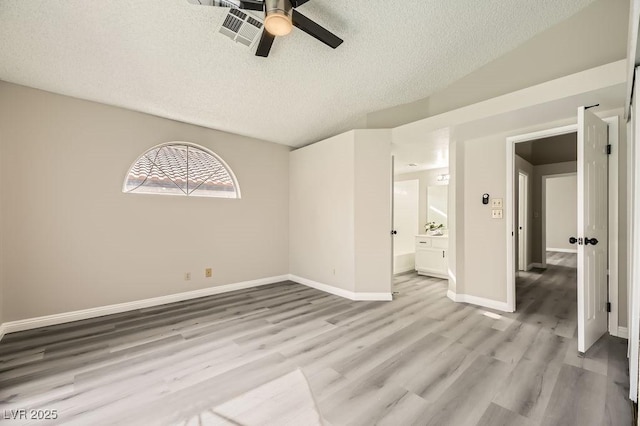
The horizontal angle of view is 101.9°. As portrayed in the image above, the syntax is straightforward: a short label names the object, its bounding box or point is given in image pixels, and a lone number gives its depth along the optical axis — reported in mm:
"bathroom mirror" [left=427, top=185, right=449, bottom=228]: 5808
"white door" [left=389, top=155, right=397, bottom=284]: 3904
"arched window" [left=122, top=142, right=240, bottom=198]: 3607
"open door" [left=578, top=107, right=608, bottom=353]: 2254
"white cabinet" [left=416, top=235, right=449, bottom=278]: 5054
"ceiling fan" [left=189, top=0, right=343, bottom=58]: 1787
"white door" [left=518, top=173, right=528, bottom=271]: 5652
